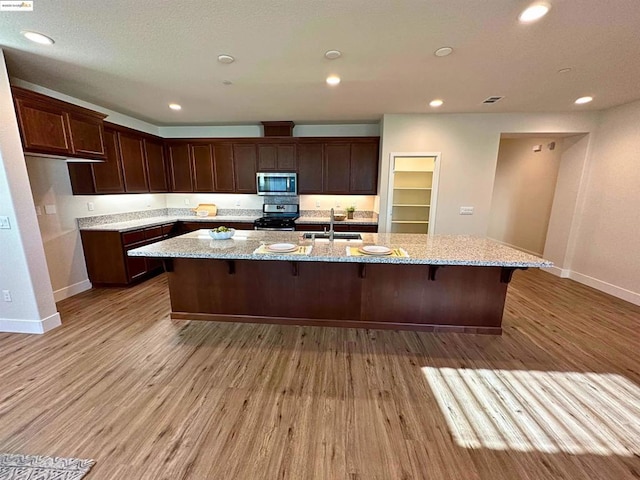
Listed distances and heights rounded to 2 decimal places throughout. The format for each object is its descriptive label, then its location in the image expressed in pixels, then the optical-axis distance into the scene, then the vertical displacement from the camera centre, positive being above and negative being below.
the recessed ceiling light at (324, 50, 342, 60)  2.30 +1.20
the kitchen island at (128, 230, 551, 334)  2.62 -1.00
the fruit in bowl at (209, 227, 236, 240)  2.81 -0.47
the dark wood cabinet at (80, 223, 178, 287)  3.78 -0.99
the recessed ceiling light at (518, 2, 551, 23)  1.70 +1.20
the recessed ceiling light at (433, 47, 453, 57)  2.24 +1.20
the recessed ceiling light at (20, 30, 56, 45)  2.04 +1.18
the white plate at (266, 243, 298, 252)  2.40 -0.52
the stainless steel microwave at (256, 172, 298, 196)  4.96 +0.14
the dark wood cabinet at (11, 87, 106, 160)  2.56 +0.66
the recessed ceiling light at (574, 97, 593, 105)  3.41 +1.22
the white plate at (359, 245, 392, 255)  2.34 -0.52
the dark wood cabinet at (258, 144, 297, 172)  5.01 +0.63
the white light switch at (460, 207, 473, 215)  4.45 -0.31
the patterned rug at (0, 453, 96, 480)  1.37 -1.48
